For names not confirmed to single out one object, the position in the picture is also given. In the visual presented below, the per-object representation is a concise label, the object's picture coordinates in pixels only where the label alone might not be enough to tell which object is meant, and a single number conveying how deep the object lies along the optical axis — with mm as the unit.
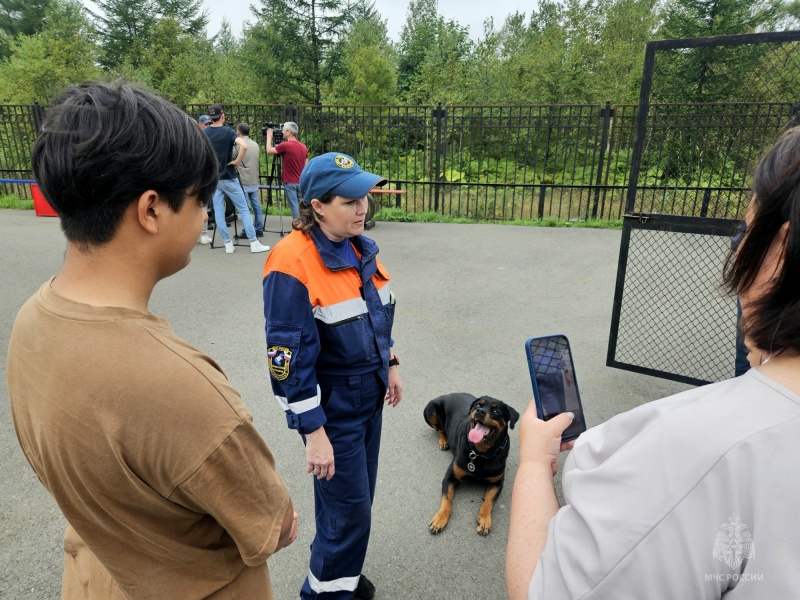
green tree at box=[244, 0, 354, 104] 24484
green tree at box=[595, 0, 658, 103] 20172
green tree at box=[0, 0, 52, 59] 31891
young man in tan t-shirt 875
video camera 9441
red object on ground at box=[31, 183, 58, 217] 11055
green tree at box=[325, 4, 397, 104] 20938
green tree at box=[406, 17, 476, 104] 21422
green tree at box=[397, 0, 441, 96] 29594
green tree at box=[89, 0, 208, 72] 30781
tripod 12027
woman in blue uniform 1889
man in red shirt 8883
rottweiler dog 2885
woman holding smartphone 642
